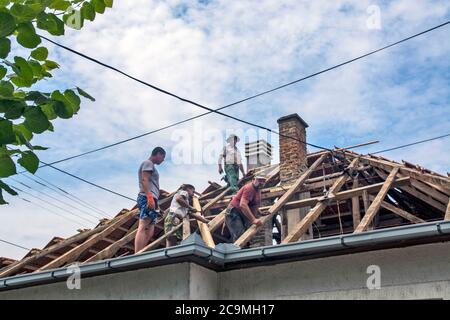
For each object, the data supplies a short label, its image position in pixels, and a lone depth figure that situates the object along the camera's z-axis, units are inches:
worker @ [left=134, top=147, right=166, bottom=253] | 339.3
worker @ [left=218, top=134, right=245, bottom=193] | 478.3
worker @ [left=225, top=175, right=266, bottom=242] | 356.8
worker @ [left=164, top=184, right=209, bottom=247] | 356.8
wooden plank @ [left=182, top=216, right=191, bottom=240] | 345.1
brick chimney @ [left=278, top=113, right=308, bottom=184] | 463.8
